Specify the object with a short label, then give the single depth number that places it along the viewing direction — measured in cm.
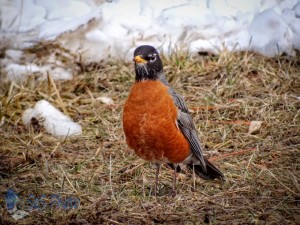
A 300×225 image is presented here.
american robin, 810
